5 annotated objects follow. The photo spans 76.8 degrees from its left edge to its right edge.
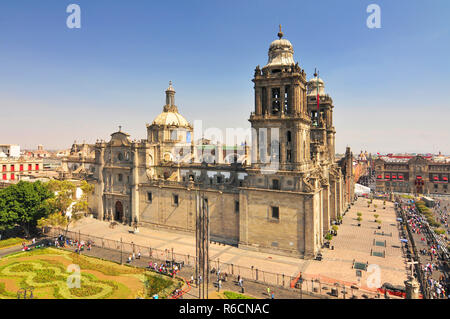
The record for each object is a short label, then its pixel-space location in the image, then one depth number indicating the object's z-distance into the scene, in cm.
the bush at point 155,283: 2922
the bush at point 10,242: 4234
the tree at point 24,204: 4334
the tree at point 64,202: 4484
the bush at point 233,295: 2733
